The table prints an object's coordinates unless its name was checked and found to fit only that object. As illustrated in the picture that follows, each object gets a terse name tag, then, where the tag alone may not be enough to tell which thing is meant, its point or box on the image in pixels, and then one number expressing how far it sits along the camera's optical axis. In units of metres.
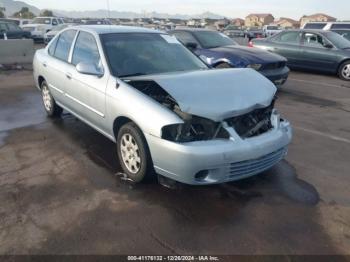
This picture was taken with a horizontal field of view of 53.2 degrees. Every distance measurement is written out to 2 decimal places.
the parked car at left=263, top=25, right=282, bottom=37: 32.78
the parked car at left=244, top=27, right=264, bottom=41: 29.37
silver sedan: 3.38
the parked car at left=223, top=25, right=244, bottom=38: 29.75
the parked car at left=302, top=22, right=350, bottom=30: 16.78
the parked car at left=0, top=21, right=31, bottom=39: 18.46
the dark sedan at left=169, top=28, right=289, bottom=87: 8.23
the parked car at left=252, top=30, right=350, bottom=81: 11.62
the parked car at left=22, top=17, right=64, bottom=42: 24.16
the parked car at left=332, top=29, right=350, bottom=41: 15.66
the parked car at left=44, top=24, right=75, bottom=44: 20.97
